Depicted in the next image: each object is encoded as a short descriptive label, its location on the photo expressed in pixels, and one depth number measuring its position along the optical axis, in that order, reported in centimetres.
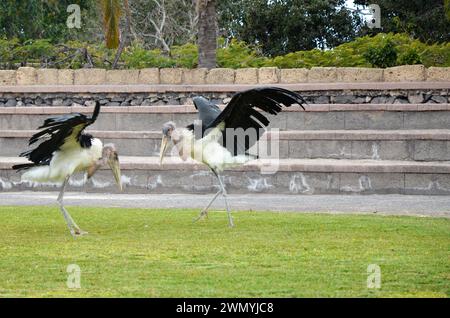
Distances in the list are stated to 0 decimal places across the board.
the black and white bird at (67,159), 1341
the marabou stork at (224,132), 1379
